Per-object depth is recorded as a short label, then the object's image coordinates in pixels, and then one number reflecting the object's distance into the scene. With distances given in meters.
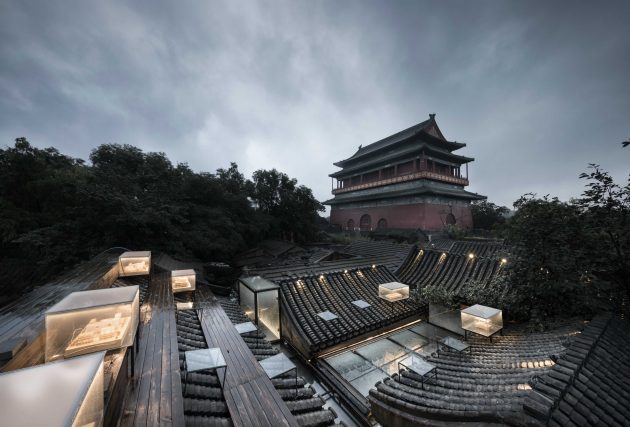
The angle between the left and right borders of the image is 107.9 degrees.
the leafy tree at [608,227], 5.75
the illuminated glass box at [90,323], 2.88
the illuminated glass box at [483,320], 7.36
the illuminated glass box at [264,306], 8.57
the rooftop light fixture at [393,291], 9.27
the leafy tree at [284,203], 27.74
